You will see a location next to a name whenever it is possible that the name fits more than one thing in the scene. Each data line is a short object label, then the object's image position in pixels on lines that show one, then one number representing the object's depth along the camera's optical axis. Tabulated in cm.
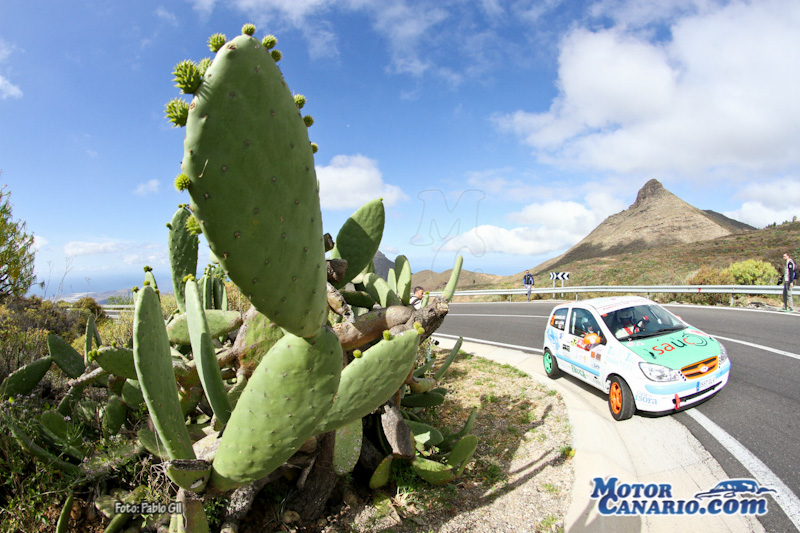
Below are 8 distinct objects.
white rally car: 515
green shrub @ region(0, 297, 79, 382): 588
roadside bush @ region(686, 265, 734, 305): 1494
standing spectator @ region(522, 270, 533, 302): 2128
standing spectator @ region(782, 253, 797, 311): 1185
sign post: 2149
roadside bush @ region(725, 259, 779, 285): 1675
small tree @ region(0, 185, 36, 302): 1060
